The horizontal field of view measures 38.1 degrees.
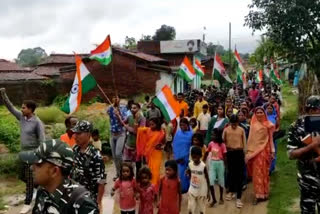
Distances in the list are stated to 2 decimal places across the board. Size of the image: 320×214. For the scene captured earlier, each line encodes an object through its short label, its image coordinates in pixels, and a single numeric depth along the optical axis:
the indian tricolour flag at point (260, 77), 26.33
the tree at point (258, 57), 34.09
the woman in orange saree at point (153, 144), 7.59
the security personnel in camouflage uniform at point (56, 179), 2.60
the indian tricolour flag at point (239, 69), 17.69
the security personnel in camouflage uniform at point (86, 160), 4.68
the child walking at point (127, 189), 5.98
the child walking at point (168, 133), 10.34
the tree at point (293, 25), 14.13
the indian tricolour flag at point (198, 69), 19.48
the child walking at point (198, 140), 7.08
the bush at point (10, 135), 11.30
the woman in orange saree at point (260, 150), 7.73
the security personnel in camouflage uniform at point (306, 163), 4.61
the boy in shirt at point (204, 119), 10.52
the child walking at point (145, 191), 5.96
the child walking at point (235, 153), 7.64
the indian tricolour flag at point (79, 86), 7.68
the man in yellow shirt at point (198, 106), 12.23
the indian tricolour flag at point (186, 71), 16.02
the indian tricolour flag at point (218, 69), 15.93
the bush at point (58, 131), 11.95
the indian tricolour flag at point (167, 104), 9.14
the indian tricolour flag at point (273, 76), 24.56
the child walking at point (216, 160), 7.63
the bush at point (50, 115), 16.19
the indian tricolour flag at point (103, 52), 10.16
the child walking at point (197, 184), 6.49
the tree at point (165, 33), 60.66
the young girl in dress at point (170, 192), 6.17
